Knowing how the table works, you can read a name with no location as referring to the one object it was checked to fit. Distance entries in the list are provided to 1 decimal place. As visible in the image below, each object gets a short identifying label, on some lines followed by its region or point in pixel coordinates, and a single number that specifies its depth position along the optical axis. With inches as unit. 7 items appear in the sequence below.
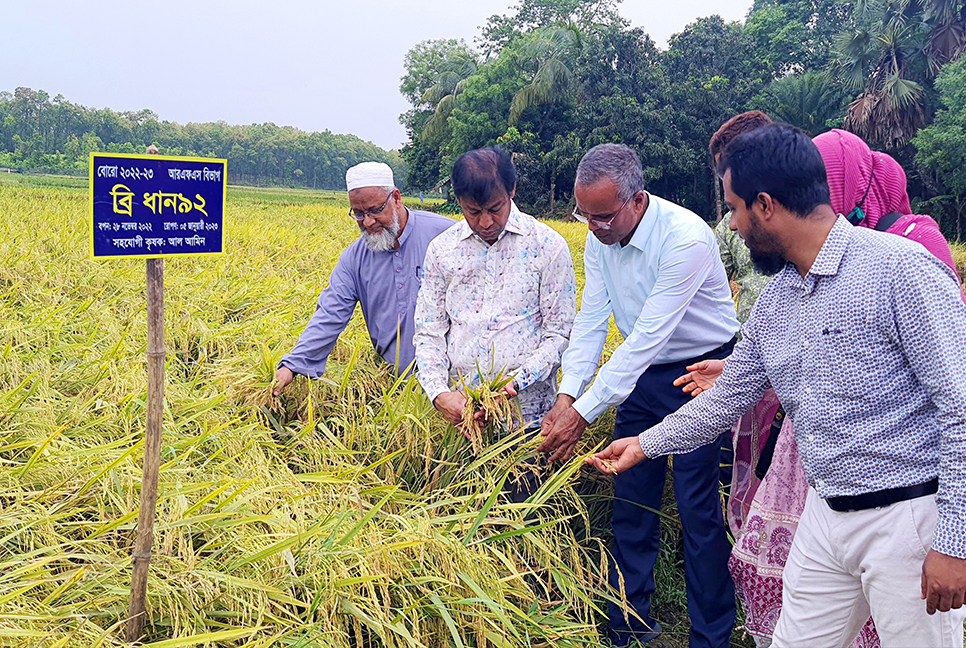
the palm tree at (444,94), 1149.1
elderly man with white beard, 105.1
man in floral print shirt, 88.3
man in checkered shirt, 51.0
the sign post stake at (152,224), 53.7
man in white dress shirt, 83.8
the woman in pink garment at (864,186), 78.2
